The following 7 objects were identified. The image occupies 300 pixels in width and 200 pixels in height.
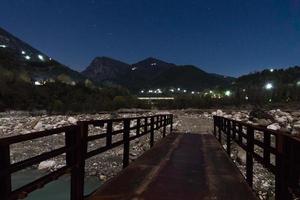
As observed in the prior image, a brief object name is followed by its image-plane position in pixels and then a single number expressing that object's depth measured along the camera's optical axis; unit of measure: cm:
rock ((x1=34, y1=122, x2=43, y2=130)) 2380
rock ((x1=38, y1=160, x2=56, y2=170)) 1115
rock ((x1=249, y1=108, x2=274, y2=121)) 2563
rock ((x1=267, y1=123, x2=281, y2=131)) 1955
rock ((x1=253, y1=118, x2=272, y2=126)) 2332
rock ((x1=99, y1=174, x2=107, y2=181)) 970
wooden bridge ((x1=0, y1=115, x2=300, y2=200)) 250
